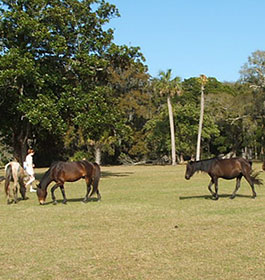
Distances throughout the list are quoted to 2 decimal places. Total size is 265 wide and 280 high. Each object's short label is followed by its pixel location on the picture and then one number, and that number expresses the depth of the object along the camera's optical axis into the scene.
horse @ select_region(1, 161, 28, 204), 15.45
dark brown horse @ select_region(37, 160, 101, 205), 14.89
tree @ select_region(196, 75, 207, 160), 54.41
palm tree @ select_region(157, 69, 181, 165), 55.88
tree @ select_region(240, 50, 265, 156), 51.92
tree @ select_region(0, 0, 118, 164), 25.56
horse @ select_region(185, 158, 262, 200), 15.30
